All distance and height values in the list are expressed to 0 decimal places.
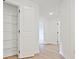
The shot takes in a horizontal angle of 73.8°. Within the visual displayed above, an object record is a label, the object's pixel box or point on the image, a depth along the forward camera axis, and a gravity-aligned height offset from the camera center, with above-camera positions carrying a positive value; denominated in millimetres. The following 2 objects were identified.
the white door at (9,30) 2246 -37
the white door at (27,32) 2223 -135
